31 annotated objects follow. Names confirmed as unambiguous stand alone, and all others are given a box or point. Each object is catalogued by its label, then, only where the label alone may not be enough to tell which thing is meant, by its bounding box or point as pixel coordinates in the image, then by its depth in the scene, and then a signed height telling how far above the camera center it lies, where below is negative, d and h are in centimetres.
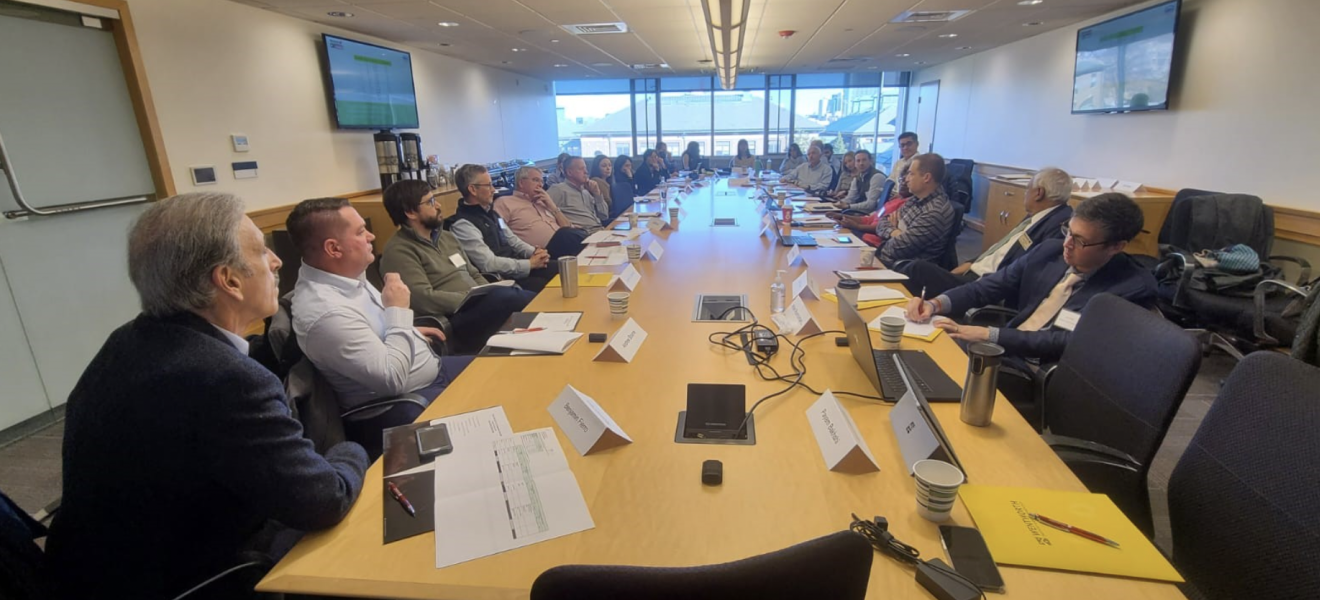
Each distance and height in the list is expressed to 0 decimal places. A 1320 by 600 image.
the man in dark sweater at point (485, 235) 366 -58
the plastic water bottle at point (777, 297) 229 -62
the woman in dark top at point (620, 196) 648 -62
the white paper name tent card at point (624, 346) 184 -65
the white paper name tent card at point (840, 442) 121 -65
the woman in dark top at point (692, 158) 1077 -36
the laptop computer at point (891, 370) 157 -68
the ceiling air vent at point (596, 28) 606 +115
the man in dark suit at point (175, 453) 104 -53
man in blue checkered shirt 371 -55
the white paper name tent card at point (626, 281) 265 -63
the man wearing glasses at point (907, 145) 663 -14
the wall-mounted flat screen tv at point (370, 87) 554 +59
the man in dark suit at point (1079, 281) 204 -54
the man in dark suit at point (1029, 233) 306 -55
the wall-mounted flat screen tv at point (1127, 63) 483 +58
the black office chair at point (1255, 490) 100 -67
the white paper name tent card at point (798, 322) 204 -65
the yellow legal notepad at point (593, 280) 279 -66
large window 1282 +45
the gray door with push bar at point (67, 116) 296 +20
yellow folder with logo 95 -69
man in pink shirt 435 -57
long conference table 97 -70
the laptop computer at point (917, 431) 114 -61
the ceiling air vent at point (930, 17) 564 +111
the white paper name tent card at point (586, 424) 132 -65
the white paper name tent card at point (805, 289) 249 -64
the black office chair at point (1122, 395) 139 -68
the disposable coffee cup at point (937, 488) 103 -62
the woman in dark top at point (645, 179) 858 -57
